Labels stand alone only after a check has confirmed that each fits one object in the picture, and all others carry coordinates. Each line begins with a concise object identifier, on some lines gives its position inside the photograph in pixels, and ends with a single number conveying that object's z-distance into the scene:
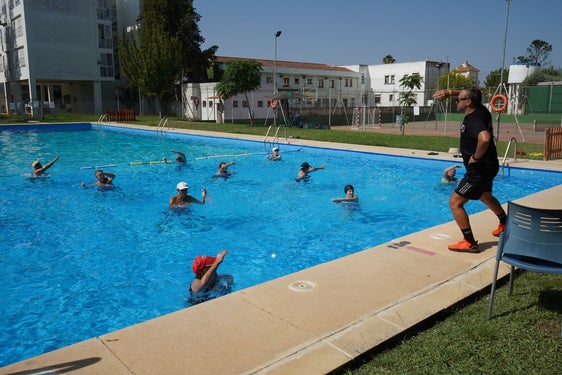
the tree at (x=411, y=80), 42.25
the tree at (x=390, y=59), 94.12
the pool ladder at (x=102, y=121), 34.46
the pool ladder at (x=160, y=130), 28.03
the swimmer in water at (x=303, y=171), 13.43
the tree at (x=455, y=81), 59.54
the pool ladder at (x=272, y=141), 20.81
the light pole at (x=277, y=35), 33.57
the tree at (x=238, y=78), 32.25
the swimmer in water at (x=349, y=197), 10.62
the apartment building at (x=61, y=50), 43.97
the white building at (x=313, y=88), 38.47
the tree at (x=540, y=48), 96.19
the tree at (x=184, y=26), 44.44
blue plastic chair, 3.54
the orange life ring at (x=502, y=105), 15.51
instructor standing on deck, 5.27
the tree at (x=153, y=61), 38.25
